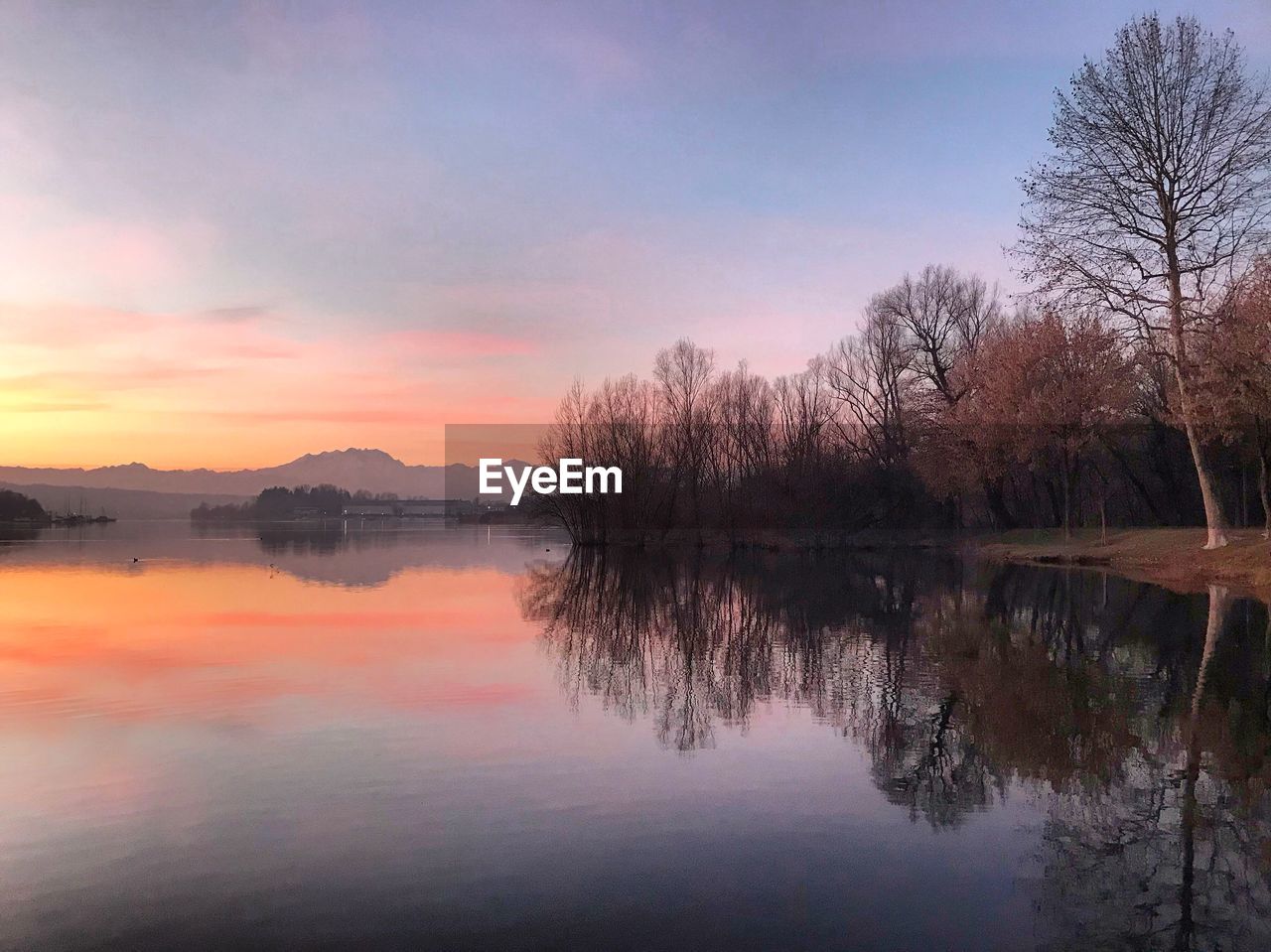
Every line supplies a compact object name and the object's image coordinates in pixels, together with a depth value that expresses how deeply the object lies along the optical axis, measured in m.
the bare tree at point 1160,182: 26.75
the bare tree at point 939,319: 59.03
